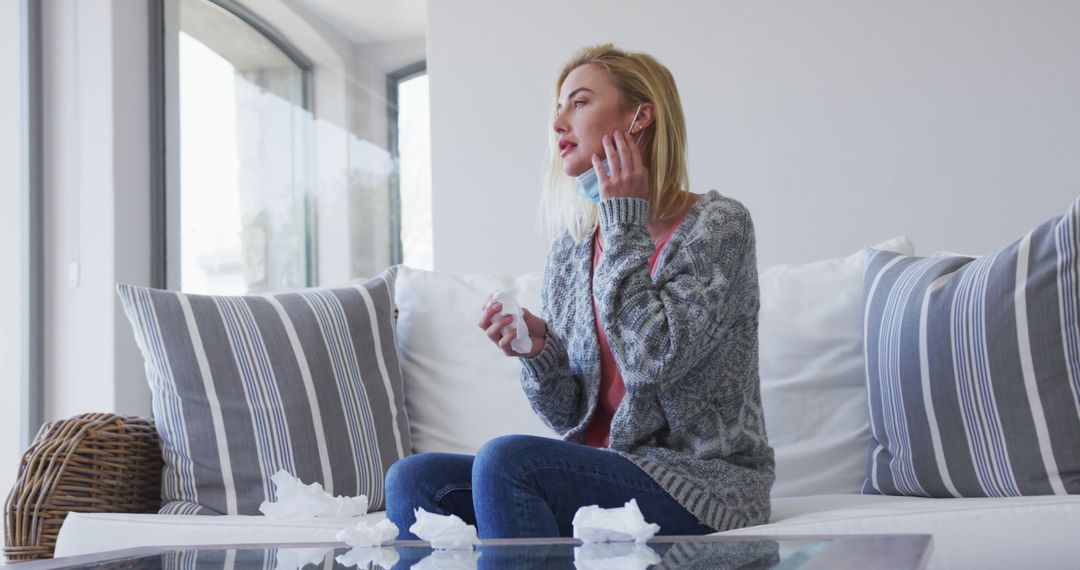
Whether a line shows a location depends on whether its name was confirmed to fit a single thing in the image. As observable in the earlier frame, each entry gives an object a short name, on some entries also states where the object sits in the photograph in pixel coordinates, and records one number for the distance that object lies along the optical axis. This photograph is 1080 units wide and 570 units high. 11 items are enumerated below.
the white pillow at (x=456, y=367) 2.11
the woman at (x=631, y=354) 1.40
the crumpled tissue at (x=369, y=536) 1.12
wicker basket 1.78
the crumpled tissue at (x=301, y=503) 1.50
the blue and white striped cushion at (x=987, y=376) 1.63
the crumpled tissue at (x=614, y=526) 1.06
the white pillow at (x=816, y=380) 1.93
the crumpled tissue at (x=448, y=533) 1.07
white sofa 1.44
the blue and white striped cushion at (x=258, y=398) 1.91
